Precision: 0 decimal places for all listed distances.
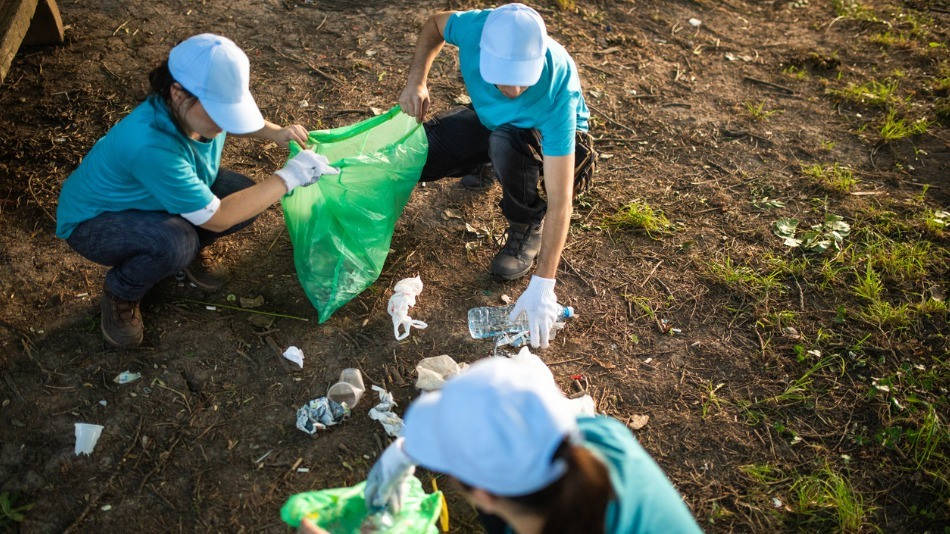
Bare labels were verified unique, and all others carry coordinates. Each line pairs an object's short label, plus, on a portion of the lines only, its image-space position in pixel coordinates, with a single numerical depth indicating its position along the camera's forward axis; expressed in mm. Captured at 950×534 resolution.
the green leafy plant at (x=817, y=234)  3314
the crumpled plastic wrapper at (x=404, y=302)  2750
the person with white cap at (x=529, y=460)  1251
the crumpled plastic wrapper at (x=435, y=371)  2529
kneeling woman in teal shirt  2111
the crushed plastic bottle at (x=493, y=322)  2818
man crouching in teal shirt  2299
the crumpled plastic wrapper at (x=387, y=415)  2438
